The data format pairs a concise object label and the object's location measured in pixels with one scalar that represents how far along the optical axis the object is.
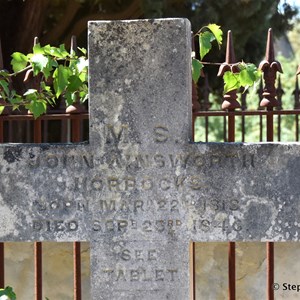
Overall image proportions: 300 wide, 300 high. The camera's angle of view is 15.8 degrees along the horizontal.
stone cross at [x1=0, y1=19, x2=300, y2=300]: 3.70
